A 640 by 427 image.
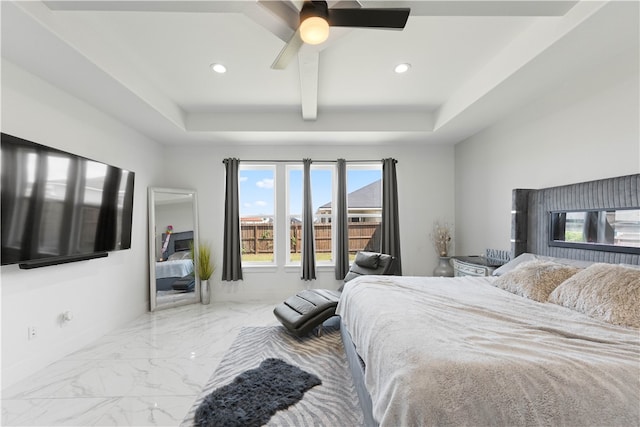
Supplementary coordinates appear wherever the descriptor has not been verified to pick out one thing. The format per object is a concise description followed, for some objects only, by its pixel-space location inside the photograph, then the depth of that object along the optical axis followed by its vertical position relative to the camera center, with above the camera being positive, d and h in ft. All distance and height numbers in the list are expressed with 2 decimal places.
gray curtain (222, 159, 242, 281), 14.38 +0.09
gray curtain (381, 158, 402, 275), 14.55 +0.82
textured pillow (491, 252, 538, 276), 8.70 -1.12
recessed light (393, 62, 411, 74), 8.76 +5.07
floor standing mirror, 13.15 -0.83
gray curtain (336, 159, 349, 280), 14.62 +0.05
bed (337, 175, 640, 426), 3.21 -1.68
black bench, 9.39 -2.72
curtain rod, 14.84 +3.57
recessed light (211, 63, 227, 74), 8.69 +5.06
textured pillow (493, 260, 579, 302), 6.41 -1.26
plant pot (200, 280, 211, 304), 14.11 -3.15
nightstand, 10.02 -1.48
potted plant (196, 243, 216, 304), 14.14 -2.17
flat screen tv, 6.89 +0.72
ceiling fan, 4.80 +3.85
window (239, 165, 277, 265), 15.43 +0.75
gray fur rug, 5.74 -3.84
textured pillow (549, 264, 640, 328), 4.83 -1.29
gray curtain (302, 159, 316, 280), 14.60 -0.25
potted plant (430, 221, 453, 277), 13.66 -0.92
